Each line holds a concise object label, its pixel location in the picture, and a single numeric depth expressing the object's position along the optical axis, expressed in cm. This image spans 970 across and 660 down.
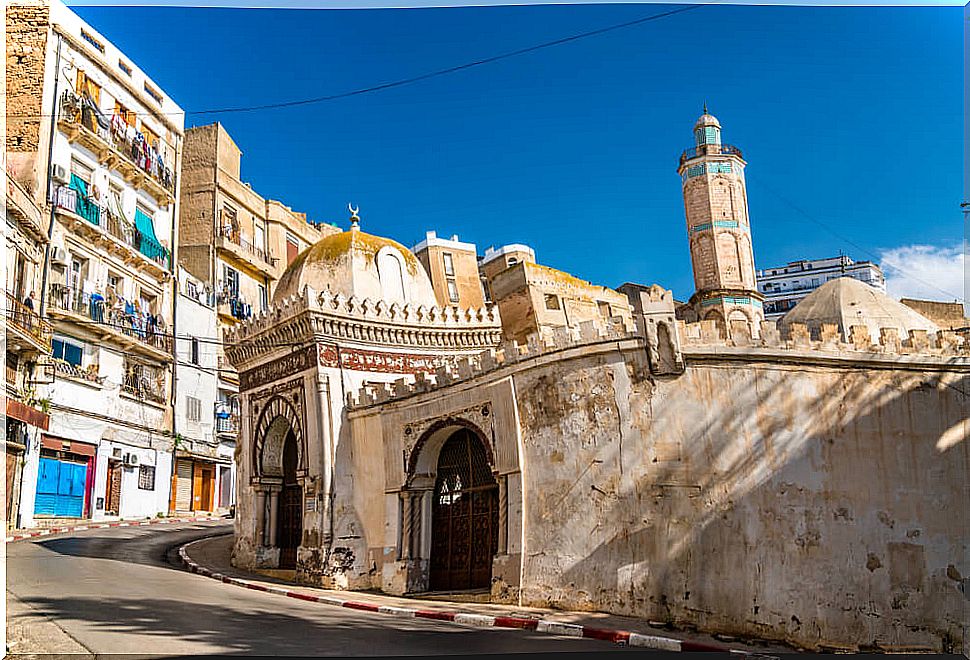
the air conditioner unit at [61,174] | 2150
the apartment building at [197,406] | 2692
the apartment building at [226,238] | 2991
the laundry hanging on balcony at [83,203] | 2225
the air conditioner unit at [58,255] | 2116
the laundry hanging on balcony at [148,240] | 2442
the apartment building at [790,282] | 4800
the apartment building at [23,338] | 1900
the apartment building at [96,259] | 2141
